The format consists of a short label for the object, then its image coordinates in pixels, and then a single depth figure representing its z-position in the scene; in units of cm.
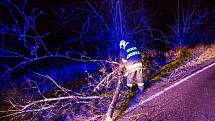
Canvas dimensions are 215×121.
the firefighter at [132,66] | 542
